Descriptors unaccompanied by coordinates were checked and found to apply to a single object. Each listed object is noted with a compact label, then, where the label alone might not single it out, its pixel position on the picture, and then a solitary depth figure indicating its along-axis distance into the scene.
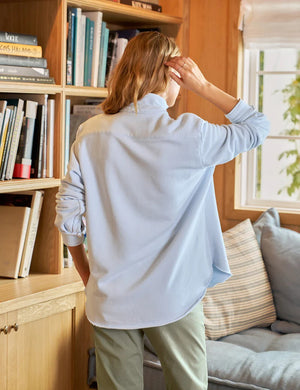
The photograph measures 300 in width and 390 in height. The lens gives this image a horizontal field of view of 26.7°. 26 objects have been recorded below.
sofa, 2.39
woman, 1.66
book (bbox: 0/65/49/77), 2.30
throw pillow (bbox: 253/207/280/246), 2.90
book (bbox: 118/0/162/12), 2.87
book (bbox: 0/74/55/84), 2.30
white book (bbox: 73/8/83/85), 2.63
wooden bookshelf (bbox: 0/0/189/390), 2.28
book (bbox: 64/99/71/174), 2.64
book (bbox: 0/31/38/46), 2.32
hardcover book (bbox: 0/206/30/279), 2.48
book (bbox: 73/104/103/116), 2.89
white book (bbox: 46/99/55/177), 2.50
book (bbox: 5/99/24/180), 2.37
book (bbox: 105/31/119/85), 2.88
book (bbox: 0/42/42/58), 2.32
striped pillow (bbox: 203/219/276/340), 2.63
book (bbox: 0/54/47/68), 2.30
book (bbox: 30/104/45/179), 2.47
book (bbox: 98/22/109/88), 2.81
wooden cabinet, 2.24
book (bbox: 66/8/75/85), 2.61
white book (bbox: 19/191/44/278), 2.50
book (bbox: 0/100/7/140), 2.32
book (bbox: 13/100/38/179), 2.43
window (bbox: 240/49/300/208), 3.09
